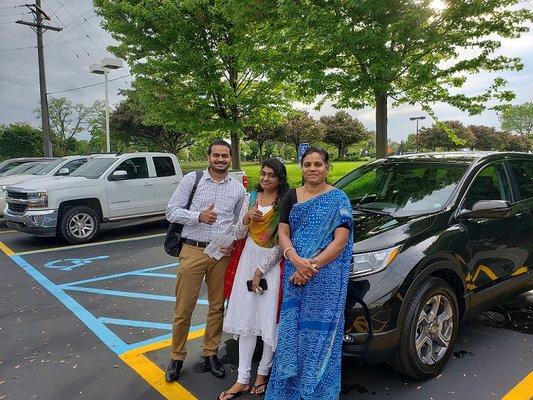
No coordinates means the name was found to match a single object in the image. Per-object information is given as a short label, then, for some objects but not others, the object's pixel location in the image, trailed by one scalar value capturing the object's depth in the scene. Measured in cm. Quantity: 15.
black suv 274
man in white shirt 304
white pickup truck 782
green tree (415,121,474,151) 4959
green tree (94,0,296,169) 1345
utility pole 2000
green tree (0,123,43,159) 4622
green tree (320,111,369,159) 4250
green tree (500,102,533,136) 7631
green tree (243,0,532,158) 796
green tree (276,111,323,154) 3791
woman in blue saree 245
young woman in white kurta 277
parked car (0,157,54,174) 1333
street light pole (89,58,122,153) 1972
